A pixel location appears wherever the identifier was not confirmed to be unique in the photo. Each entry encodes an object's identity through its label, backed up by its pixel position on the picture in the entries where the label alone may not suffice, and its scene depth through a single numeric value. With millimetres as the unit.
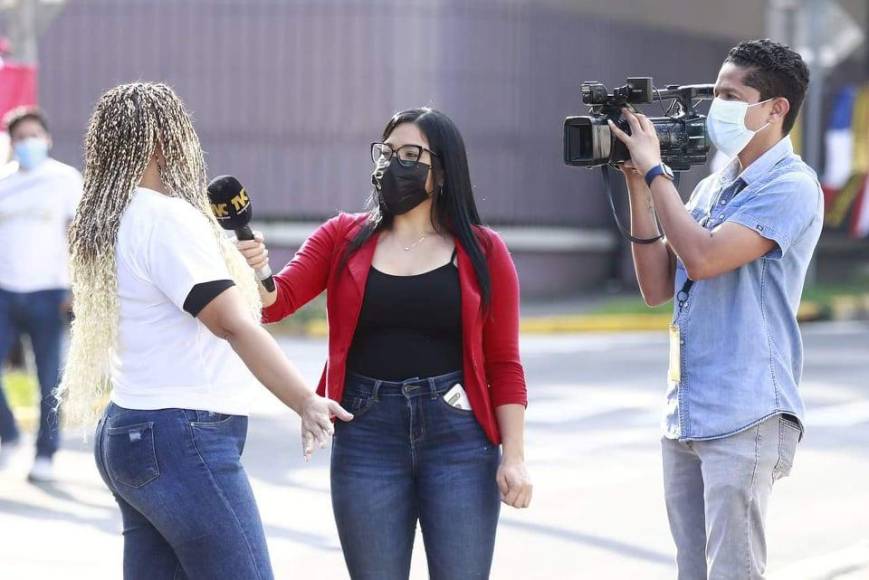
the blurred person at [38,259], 17500
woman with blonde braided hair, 7555
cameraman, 8227
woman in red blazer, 8430
